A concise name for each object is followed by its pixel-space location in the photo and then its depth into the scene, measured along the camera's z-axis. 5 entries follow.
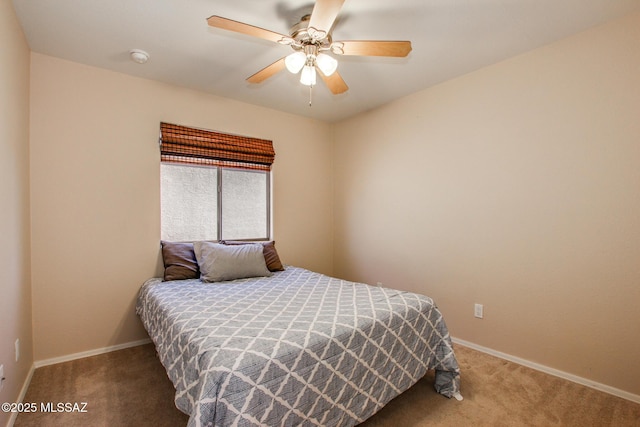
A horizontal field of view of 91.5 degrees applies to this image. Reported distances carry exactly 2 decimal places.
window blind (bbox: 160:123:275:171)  2.92
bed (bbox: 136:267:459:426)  1.21
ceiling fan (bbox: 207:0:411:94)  1.60
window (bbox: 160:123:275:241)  3.00
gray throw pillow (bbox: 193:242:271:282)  2.64
